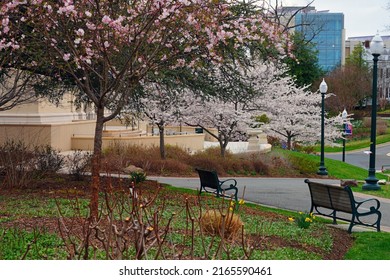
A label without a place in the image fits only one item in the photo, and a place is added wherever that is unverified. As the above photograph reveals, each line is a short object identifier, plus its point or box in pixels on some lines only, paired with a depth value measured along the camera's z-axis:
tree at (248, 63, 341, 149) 32.75
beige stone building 27.39
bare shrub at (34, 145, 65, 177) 16.05
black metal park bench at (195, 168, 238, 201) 14.78
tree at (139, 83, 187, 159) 25.19
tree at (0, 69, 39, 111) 15.72
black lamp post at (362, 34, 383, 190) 18.89
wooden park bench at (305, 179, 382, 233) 11.26
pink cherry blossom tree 10.53
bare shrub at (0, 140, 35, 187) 14.30
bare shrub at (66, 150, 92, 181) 16.28
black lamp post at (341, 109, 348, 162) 42.17
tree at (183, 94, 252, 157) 27.23
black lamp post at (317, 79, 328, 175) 26.53
